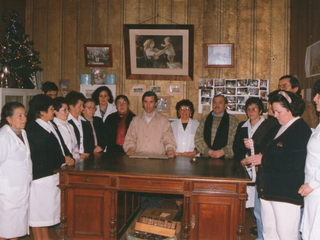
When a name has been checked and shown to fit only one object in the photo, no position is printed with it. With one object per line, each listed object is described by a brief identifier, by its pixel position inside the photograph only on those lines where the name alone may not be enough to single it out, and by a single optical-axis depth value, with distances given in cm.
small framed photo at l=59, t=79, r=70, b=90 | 545
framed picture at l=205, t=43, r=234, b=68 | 507
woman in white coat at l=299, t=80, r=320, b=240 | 226
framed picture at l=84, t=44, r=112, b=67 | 534
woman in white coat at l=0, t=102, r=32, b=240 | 278
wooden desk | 287
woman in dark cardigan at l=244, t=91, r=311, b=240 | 248
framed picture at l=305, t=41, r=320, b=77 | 351
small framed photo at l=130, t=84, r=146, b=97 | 533
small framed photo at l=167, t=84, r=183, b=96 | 525
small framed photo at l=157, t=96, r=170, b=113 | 528
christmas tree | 428
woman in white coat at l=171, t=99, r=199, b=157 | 423
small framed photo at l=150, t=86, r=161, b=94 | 529
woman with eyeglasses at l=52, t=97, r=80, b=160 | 337
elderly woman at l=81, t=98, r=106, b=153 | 385
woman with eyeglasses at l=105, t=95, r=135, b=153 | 417
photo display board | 507
